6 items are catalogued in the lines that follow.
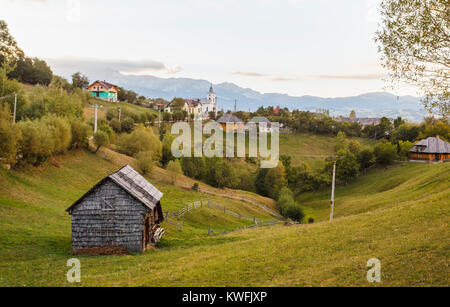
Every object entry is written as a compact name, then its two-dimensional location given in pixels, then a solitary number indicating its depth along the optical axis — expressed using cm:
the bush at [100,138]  6052
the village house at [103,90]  13250
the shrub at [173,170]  6138
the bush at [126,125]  8725
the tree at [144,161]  6012
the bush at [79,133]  5659
